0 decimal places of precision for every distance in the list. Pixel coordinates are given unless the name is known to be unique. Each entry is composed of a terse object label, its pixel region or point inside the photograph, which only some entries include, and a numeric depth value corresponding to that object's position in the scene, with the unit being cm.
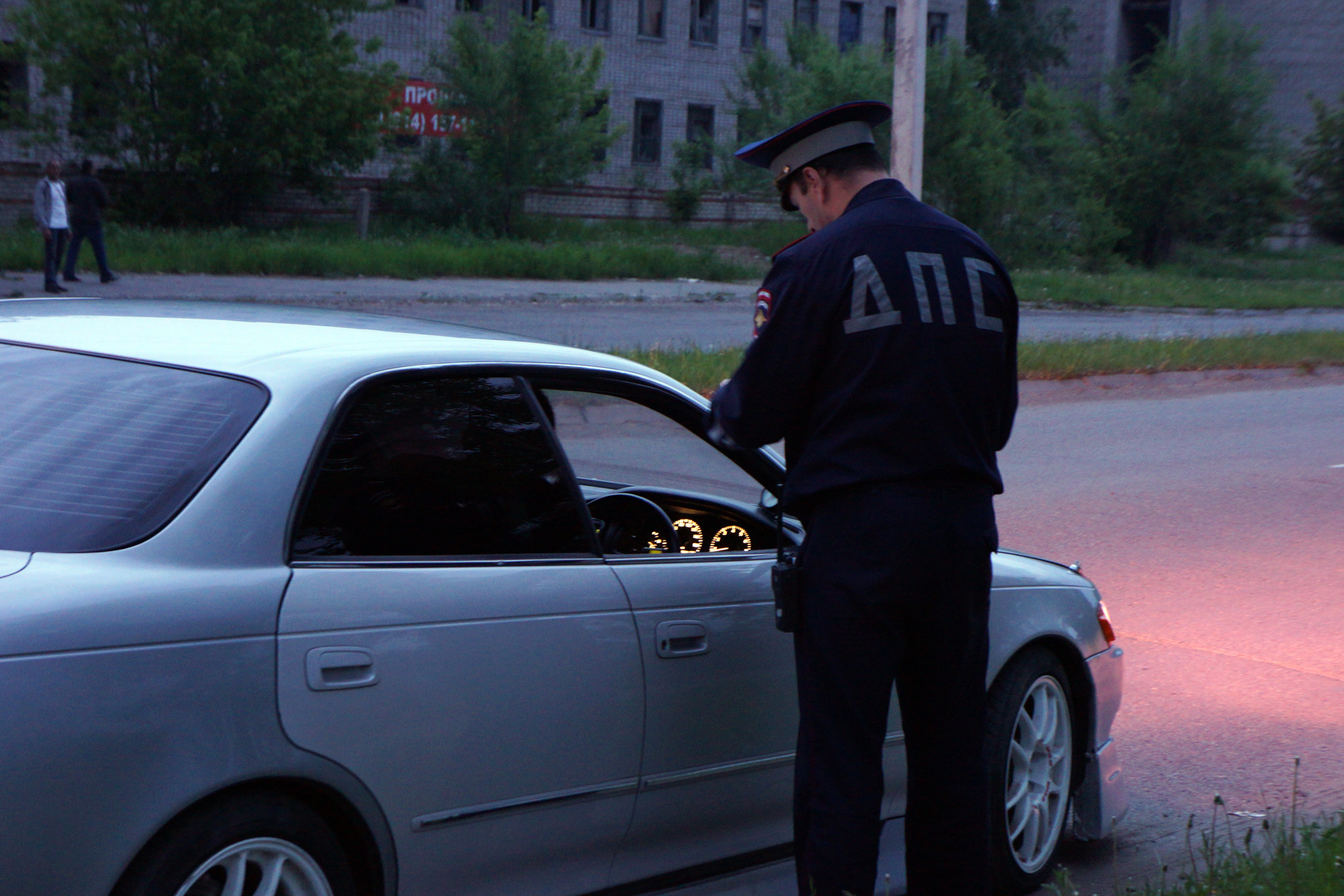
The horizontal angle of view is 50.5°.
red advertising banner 4084
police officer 292
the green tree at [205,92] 3100
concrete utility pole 1349
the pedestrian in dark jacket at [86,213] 2072
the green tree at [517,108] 3725
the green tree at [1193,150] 4484
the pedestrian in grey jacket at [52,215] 1988
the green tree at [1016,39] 6750
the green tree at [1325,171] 5606
